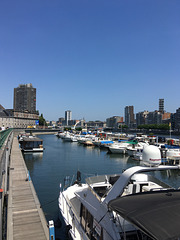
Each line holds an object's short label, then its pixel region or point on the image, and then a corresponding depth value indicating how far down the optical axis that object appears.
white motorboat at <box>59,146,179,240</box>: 8.01
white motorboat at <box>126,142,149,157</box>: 50.59
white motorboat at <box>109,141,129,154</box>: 54.41
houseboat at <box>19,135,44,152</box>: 52.97
